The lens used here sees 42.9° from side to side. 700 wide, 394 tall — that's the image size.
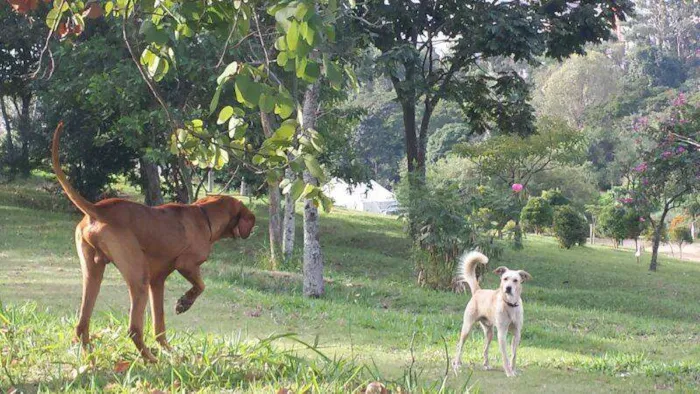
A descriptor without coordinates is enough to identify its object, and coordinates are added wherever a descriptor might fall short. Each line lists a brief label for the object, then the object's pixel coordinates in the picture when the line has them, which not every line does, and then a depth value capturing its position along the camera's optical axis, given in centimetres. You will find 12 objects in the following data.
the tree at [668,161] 2216
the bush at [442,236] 1720
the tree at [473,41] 1855
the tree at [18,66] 2253
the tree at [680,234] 4071
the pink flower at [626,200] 2509
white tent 5694
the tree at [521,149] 3522
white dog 767
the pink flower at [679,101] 2334
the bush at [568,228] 3219
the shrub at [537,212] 3678
